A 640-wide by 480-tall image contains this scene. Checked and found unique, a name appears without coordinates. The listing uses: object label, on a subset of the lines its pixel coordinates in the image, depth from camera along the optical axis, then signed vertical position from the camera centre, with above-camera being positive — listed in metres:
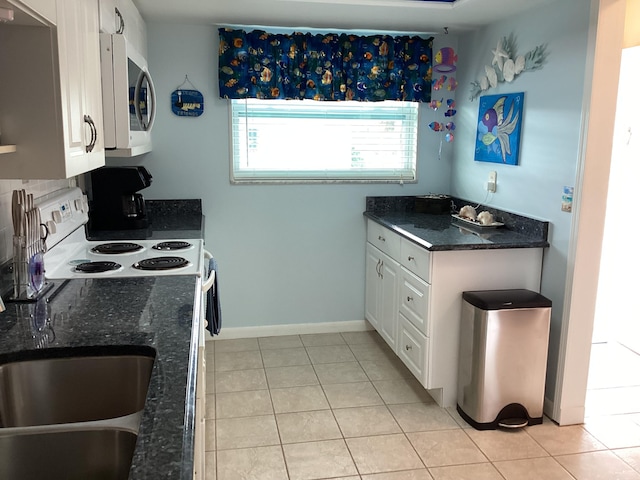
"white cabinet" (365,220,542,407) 2.93 -0.75
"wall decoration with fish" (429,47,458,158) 3.83 +0.40
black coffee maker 3.20 -0.33
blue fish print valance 3.61 +0.51
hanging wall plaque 3.63 +0.25
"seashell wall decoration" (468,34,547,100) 3.01 +0.47
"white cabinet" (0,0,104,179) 1.39 +0.10
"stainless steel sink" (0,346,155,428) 1.48 -0.65
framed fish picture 3.19 +0.12
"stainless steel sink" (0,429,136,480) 1.17 -0.66
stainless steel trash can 2.73 -1.02
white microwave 2.08 +0.17
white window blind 3.82 +0.02
